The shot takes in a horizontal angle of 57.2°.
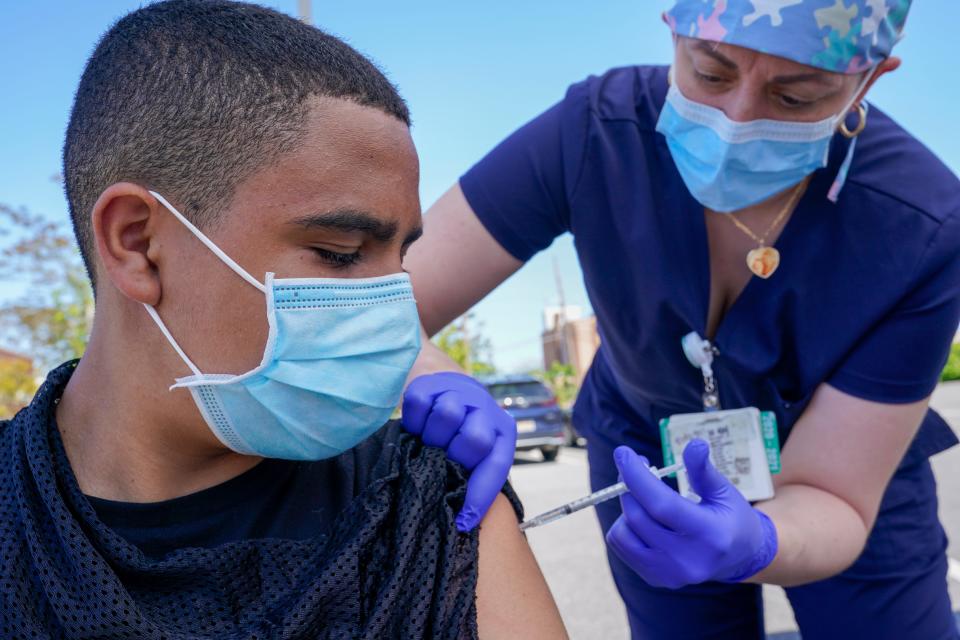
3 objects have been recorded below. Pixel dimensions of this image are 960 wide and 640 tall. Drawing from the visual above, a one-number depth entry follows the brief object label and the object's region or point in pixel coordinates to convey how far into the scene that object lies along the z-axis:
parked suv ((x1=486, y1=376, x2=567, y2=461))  10.44
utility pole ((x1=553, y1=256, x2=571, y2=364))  32.53
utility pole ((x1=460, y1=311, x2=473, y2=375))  17.22
